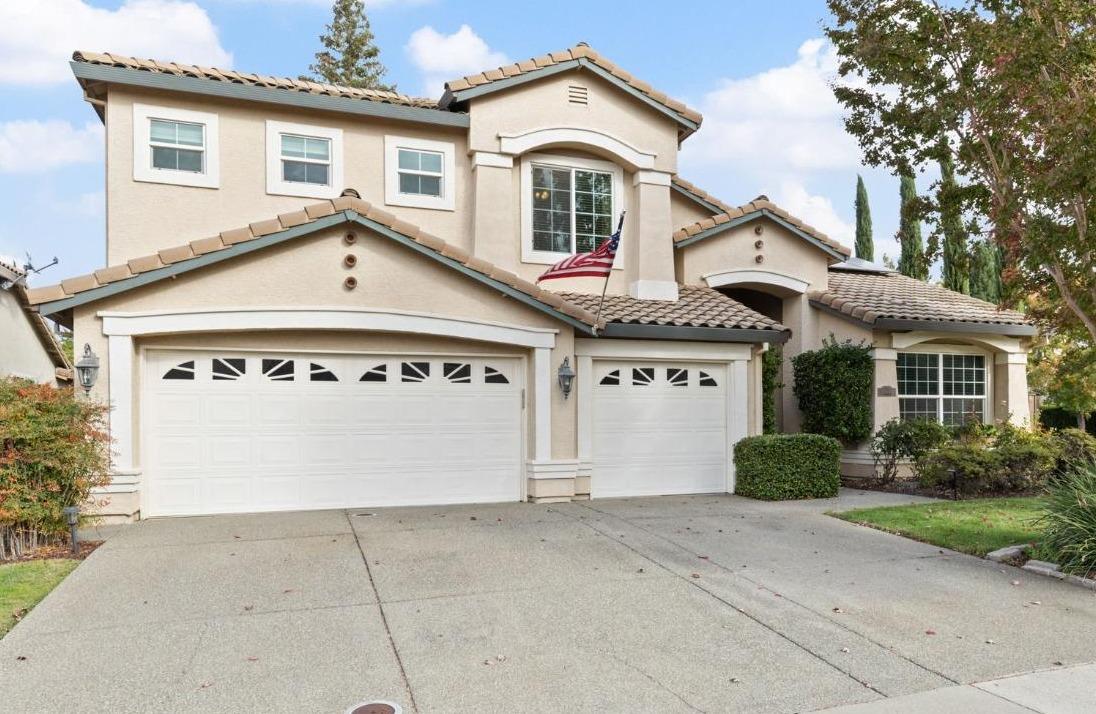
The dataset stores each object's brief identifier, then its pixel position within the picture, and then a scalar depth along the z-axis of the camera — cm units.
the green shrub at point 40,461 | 762
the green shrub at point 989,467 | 1216
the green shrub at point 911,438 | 1392
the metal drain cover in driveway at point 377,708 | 422
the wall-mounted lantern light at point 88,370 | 921
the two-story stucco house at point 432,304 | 995
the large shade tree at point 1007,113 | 964
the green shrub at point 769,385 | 1409
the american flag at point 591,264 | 1094
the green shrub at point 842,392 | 1462
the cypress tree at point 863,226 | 3200
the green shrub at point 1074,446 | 1298
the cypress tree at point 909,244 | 2581
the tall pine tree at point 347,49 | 3475
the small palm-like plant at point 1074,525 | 707
